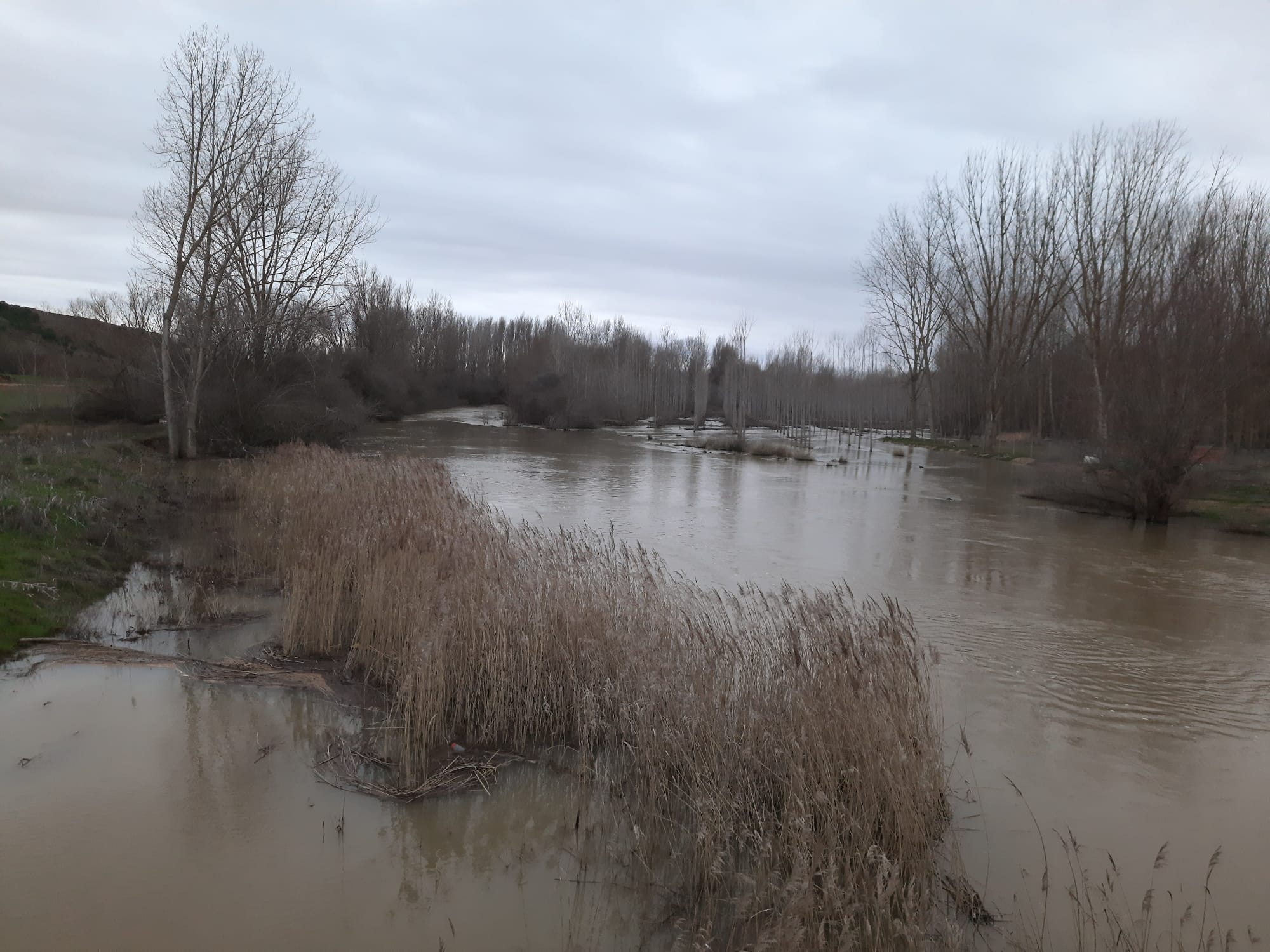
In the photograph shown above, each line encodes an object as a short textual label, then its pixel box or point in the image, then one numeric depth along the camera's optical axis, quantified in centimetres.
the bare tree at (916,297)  3928
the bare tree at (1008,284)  3056
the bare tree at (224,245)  1714
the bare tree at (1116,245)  2462
